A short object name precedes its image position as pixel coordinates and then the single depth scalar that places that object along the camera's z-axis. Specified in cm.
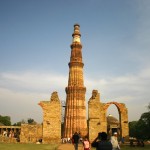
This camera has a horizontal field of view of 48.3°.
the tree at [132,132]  3177
